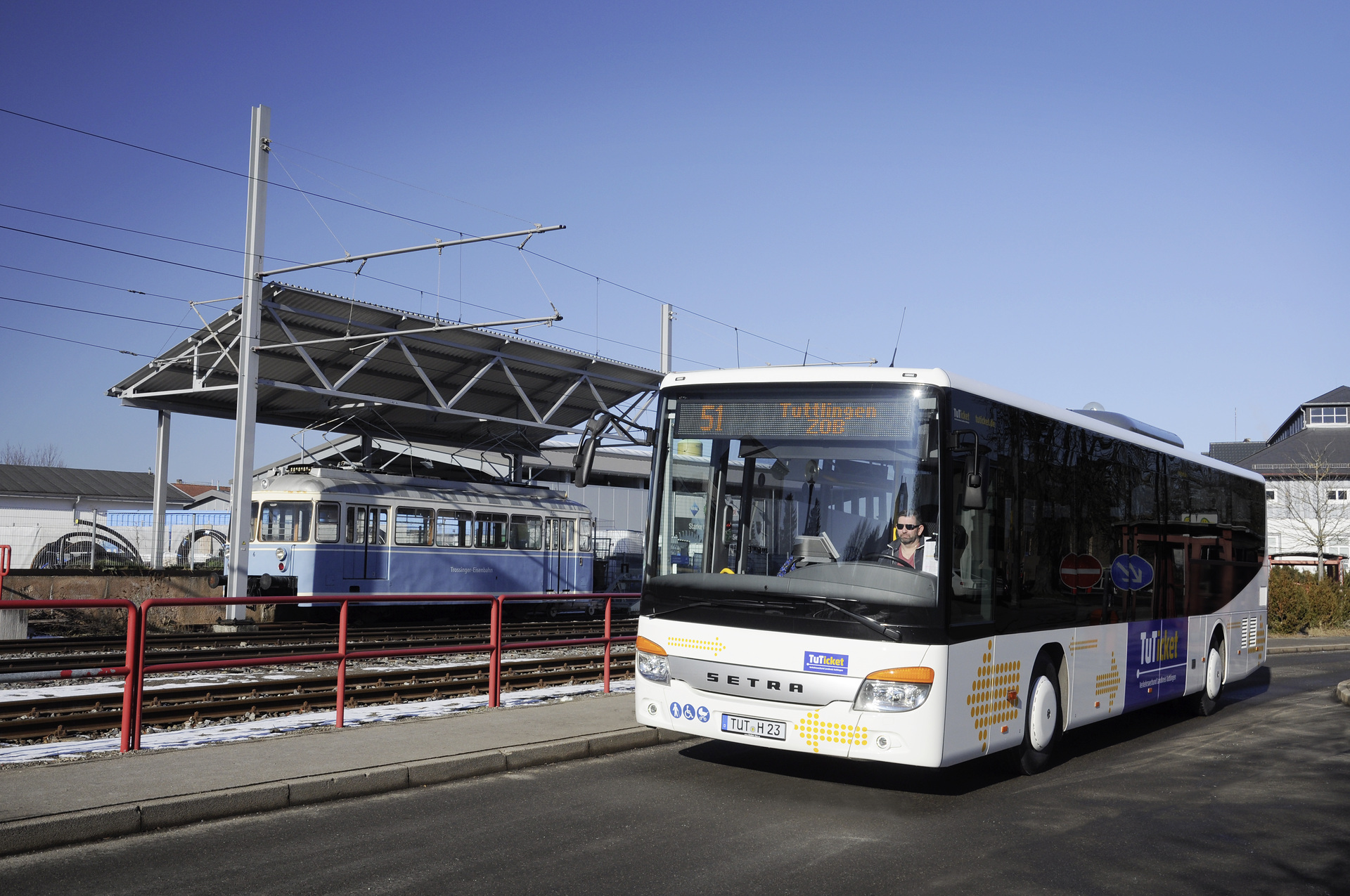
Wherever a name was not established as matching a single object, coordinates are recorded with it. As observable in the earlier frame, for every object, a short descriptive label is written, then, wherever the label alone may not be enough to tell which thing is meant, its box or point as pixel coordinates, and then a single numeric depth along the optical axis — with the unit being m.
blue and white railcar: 24.20
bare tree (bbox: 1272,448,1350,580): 48.31
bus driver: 7.55
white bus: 7.50
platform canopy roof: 23.62
